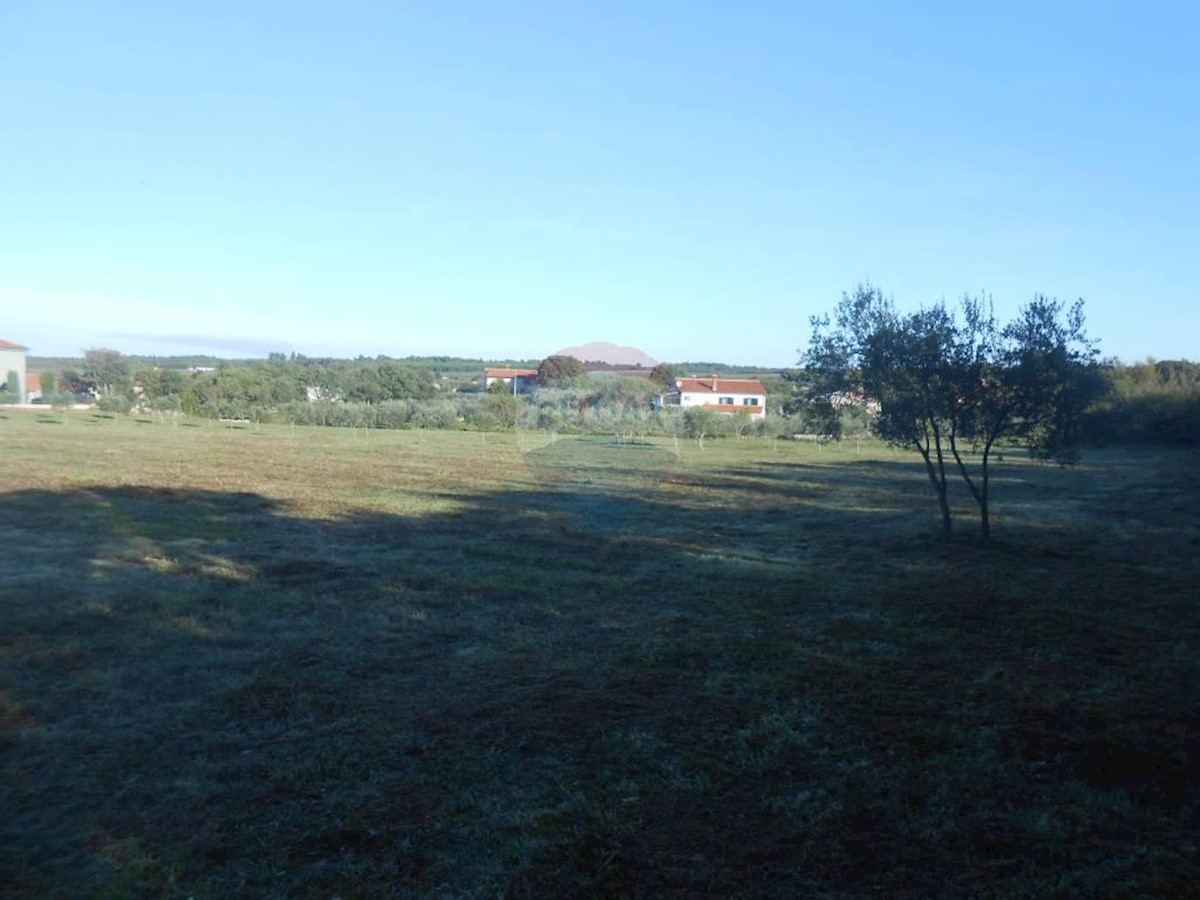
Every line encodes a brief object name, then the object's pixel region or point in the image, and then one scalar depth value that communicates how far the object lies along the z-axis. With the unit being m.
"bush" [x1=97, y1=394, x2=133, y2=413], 57.97
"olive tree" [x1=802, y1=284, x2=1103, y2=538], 13.92
